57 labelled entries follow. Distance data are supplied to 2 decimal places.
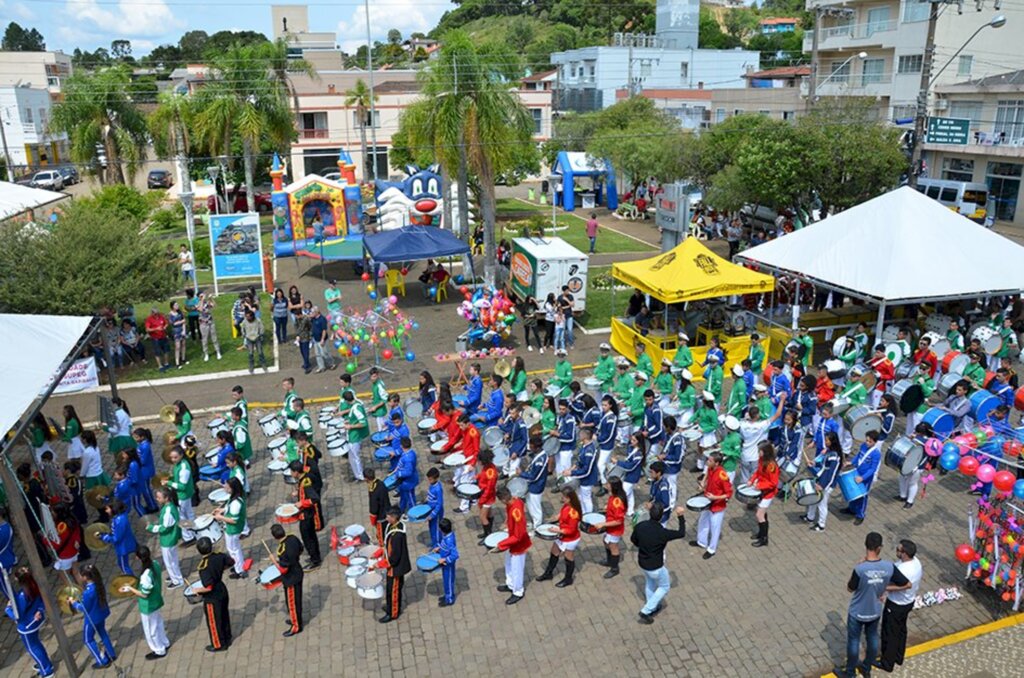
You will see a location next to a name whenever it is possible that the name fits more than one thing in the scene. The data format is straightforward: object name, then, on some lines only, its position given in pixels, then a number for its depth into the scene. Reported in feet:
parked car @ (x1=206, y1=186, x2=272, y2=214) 136.15
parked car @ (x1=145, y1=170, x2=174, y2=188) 180.86
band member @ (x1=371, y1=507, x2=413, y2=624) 29.58
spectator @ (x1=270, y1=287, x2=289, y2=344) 66.80
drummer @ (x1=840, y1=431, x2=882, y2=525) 35.60
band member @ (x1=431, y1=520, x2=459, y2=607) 30.12
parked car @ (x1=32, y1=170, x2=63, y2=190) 176.55
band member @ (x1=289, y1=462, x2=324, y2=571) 33.86
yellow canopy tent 57.47
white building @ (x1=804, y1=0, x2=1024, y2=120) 140.36
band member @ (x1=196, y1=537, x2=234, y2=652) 28.45
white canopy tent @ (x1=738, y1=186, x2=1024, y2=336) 55.26
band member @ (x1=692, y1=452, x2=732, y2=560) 33.83
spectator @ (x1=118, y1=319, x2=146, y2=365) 61.93
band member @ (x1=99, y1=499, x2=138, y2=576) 32.45
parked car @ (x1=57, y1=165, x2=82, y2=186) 189.47
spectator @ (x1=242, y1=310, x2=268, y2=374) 59.72
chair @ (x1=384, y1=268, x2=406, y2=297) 81.97
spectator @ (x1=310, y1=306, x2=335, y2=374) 60.18
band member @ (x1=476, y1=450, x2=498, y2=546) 35.60
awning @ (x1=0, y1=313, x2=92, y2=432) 29.96
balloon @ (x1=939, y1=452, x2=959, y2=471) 34.04
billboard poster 82.02
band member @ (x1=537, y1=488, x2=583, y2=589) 32.06
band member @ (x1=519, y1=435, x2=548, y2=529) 35.32
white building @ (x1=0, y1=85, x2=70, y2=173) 203.51
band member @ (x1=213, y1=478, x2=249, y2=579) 33.06
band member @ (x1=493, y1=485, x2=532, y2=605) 31.12
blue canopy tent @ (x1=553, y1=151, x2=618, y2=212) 136.98
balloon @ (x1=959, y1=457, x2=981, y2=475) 32.83
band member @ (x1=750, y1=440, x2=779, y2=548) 34.81
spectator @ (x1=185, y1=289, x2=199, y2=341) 66.39
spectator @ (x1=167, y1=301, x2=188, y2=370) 61.87
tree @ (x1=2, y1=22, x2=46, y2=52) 415.13
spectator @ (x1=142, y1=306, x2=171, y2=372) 61.77
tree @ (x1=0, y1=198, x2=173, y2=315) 54.65
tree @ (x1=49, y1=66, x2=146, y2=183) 126.93
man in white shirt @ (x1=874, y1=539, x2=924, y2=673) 27.07
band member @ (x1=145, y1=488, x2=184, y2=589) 32.12
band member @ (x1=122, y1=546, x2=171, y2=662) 28.45
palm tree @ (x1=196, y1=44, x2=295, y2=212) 123.44
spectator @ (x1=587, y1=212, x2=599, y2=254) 101.24
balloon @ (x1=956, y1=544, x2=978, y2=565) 32.12
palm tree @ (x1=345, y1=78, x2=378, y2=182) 158.78
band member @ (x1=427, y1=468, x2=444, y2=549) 32.96
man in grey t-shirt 26.81
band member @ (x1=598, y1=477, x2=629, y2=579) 32.07
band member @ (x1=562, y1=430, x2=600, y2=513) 36.19
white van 115.24
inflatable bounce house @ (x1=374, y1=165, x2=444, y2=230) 96.43
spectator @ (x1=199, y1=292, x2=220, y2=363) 63.72
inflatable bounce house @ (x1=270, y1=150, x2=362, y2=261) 96.27
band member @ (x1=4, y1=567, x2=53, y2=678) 28.02
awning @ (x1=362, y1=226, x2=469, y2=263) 75.31
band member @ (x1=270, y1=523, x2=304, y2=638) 29.25
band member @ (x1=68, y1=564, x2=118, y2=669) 27.78
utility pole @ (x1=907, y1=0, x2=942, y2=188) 74.18
